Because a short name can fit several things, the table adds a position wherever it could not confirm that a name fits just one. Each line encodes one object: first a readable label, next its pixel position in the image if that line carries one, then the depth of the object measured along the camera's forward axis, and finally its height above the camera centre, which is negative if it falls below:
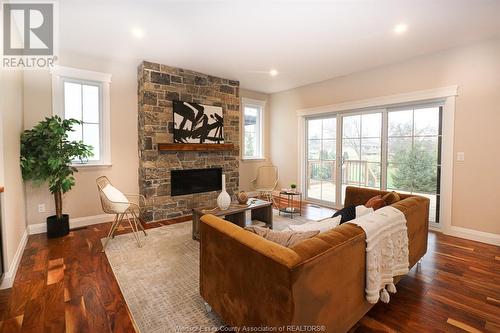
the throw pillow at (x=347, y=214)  1.86 -0.44
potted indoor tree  3.11 -0.01
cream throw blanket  1.55 -0.64
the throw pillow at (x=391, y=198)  2.48 -0.41
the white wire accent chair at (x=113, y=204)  3.04 -0.60
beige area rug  1.76 -1.17
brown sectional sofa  1.14 -0.65
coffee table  3.15 -0.80
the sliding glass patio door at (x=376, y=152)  3.80 +0.11
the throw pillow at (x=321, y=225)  1.71 -0.49
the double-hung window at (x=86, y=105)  3.63 +0.81
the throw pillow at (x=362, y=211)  2.02 -0.45
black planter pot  3.32 -0.97
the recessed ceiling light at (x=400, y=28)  2.84 +1.56
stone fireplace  4.05 +0.42
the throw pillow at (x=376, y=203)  2.28 -0.43
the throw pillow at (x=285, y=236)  1.41 -0.48
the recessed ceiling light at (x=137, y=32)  2.96 +1.57
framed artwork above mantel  4.36 +0.65
